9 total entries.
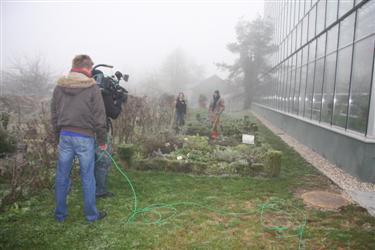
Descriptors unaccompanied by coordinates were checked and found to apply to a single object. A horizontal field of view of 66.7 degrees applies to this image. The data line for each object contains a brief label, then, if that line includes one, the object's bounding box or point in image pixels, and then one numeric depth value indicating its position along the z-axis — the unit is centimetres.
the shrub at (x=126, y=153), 602
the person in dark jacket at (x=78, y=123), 334
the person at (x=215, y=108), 964
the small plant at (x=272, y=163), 574
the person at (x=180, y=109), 1159
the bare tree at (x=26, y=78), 1760
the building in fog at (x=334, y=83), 607
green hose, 361
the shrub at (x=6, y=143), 594
